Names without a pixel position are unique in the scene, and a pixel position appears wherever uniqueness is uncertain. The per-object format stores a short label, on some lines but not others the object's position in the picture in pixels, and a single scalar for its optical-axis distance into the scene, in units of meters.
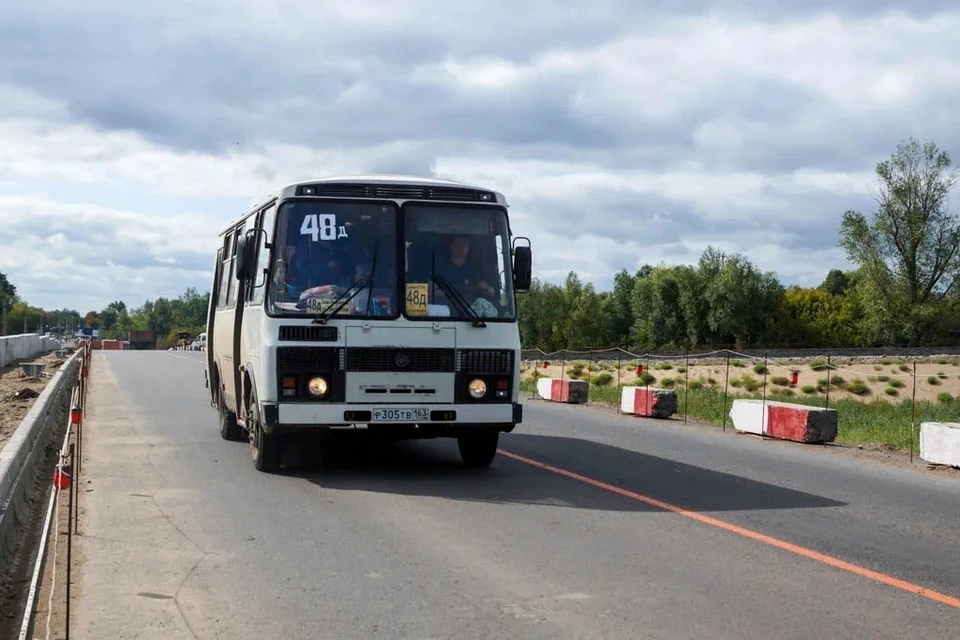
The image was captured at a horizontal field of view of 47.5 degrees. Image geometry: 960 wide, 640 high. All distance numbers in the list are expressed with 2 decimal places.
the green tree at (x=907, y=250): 75.75
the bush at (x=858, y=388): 49.68
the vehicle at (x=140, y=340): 120.44
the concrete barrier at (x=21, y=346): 40.81
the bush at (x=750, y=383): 48.66
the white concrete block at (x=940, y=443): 13.67
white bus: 10.61
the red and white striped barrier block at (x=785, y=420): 16.72
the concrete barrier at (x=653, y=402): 21.73
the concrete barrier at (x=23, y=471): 7.78
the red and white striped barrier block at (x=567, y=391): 26.39
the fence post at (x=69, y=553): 5.40
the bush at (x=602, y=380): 45.44
